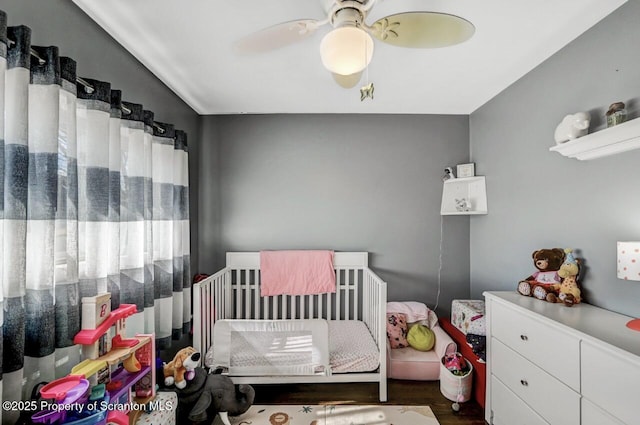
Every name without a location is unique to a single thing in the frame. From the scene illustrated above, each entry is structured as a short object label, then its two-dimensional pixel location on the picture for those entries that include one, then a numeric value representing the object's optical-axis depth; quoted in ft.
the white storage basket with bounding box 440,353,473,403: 7.16
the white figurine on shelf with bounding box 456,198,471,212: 9.34
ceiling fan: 3.74
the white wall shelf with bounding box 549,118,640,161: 4.33
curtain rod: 3.87
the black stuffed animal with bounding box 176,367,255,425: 5.99
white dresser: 3.64
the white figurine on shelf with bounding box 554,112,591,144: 5.18
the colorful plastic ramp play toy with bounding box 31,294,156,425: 3.64
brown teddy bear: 5.72
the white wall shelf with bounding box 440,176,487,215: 9.07
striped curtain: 3.56
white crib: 9.19
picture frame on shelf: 9.52
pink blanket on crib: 9.53
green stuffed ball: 8.45
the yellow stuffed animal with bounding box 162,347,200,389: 6.03
